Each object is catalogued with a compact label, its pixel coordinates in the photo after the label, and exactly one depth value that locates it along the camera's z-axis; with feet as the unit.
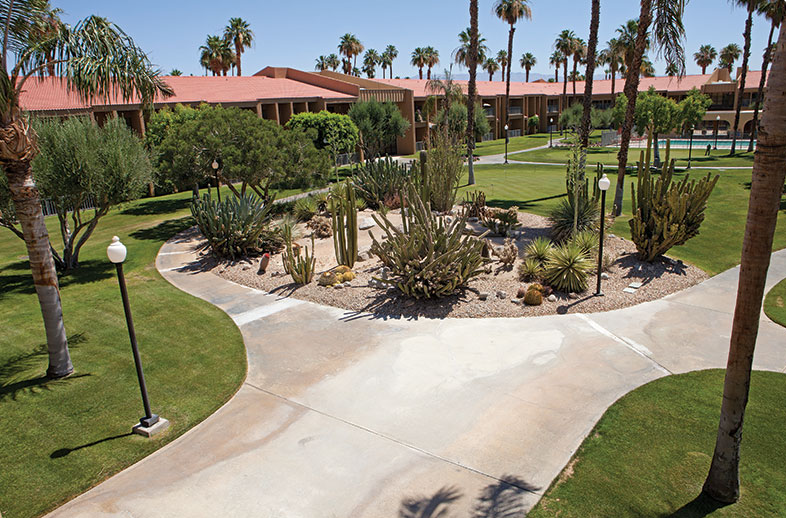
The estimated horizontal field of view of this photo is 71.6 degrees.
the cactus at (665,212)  48.32
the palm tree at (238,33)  193.67
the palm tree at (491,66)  288.51
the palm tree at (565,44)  248.11
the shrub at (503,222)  61.26
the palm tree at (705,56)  286.05
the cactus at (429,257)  43.06
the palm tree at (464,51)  181.48
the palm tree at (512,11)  172.24
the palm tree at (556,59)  270.98
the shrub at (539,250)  49.29
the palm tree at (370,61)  289.94
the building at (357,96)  105.81
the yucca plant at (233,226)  57.93
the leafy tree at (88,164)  46.09
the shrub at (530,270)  47.24
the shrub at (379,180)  75.31
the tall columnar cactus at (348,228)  51.93
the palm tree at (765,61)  128.15
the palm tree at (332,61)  277.29
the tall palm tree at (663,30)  58.95
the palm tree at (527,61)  310.24
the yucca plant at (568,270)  45.03
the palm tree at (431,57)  275.39
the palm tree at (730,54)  226.99
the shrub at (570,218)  57.47
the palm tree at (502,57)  292.61
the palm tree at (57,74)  29.73
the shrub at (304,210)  72.84
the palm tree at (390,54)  292.40
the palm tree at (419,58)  274.77
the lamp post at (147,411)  26.43
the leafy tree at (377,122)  134.31
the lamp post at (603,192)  41.11
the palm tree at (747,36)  118.73
